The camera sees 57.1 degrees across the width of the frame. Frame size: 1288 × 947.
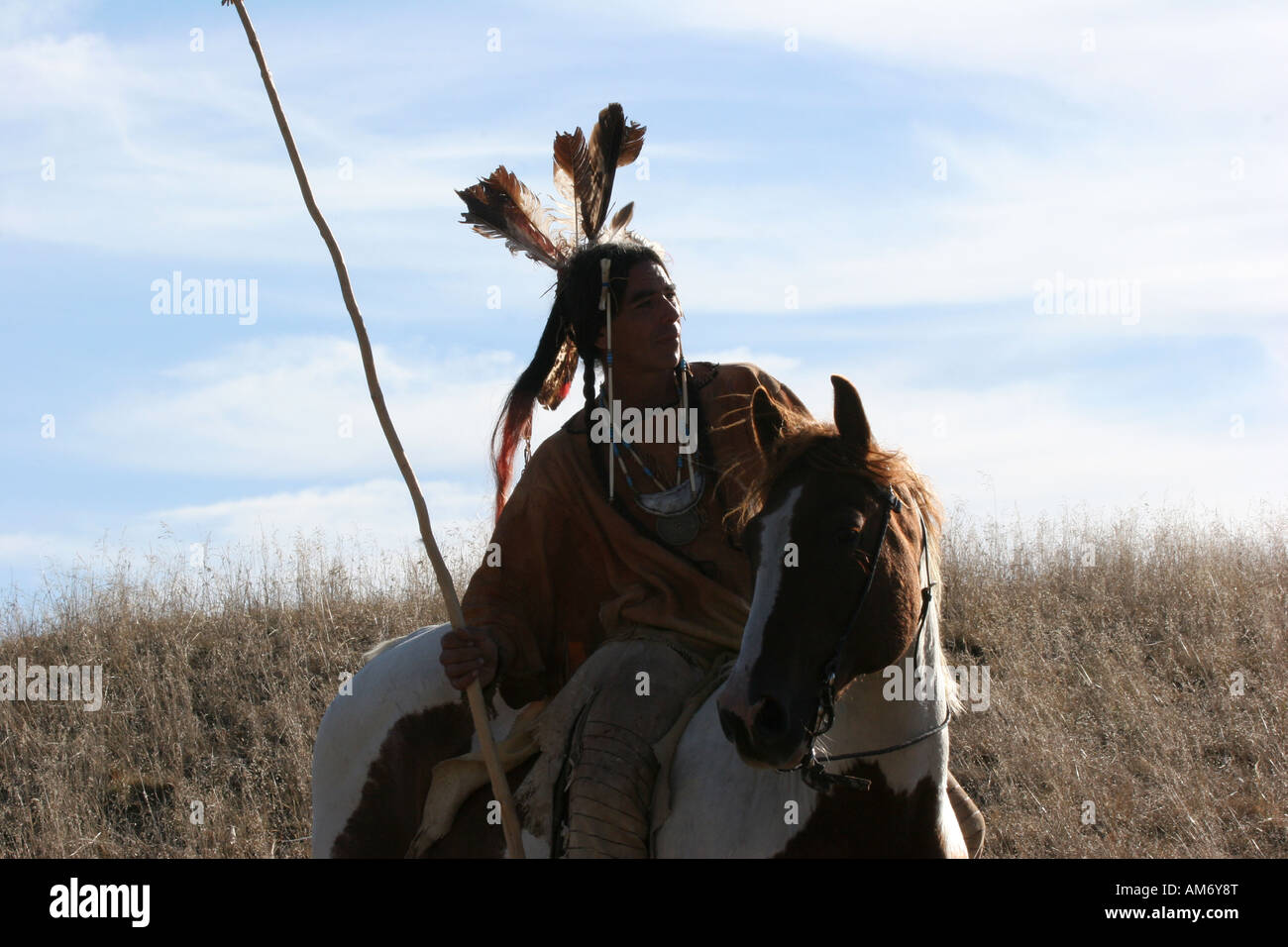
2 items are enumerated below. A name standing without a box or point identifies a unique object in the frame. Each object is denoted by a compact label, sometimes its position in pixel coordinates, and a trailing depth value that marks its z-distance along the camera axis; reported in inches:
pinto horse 103.0
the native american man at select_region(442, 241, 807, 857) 137.9
